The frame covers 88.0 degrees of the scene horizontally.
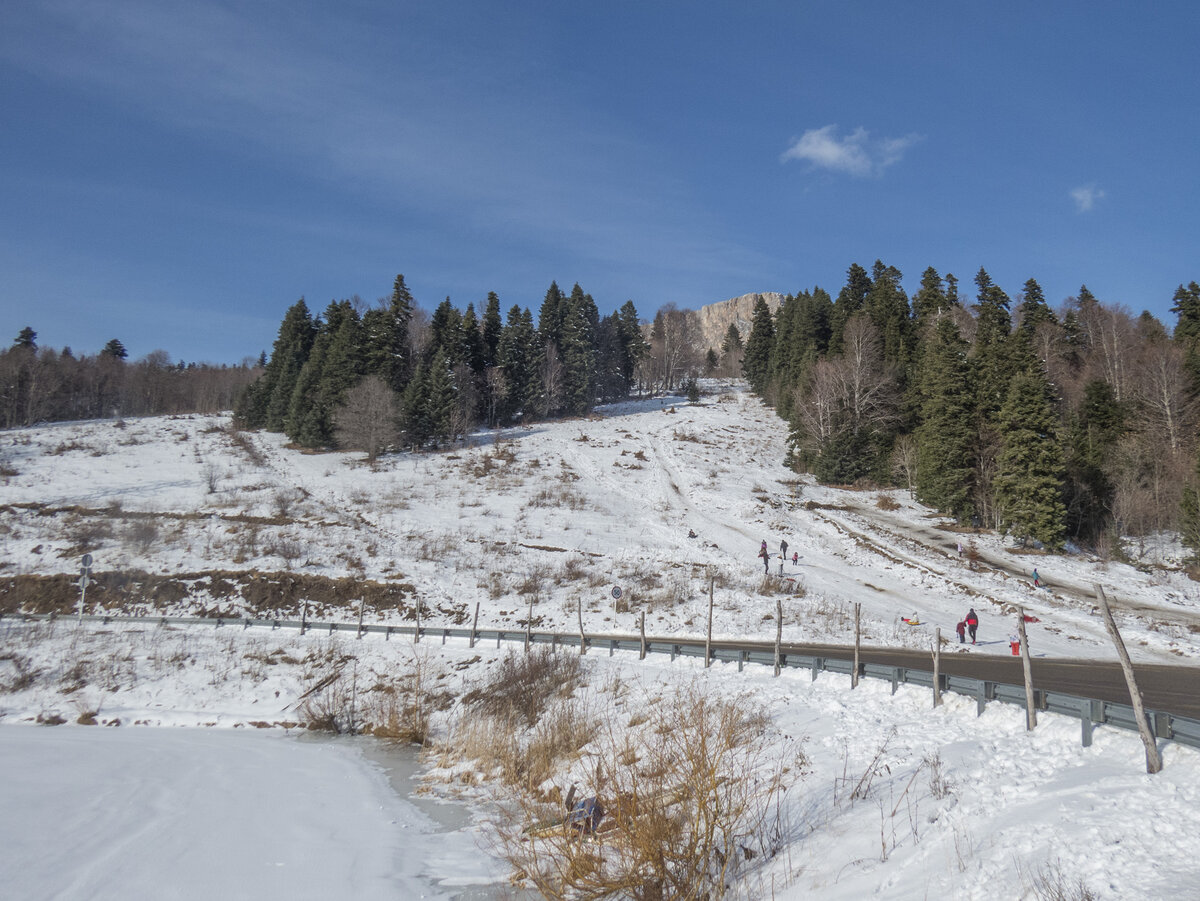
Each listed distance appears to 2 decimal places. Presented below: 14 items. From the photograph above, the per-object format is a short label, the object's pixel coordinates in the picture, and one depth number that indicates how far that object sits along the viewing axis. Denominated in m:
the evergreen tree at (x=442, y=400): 65.44
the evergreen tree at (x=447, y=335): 76.19
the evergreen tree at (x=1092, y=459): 42.38
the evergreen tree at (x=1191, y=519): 35.33
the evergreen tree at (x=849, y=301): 75.94
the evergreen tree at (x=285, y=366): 74.88
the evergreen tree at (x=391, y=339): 70.38
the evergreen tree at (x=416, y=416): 64.94
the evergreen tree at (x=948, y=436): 44.97
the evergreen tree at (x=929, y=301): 67.88
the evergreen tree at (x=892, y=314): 66.50
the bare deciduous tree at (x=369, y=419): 60.31
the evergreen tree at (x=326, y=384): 65.19
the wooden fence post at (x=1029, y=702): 10.12
